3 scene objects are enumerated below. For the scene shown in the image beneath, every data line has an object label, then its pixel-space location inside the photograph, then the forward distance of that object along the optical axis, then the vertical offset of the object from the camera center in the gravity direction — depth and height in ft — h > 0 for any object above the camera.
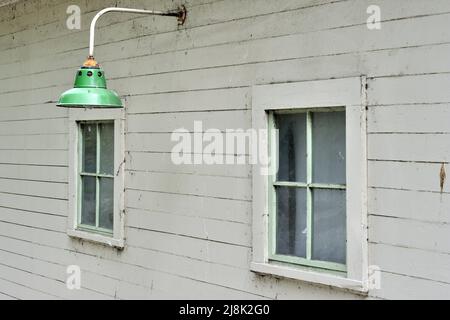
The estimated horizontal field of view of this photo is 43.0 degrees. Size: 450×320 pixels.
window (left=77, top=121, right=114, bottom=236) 15.38 -0.34
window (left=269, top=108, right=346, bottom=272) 10.71 -0.47
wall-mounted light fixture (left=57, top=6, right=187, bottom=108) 10.83 +1.41
